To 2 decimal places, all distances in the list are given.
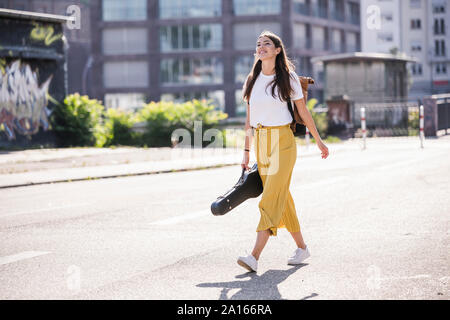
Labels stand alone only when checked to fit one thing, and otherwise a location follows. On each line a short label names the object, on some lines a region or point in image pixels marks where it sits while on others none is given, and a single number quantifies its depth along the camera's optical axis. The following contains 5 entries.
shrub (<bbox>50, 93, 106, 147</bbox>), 27.11
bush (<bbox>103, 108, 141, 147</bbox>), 27.94
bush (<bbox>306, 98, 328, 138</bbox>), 30.17
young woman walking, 5.96
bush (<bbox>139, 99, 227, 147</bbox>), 27.28
